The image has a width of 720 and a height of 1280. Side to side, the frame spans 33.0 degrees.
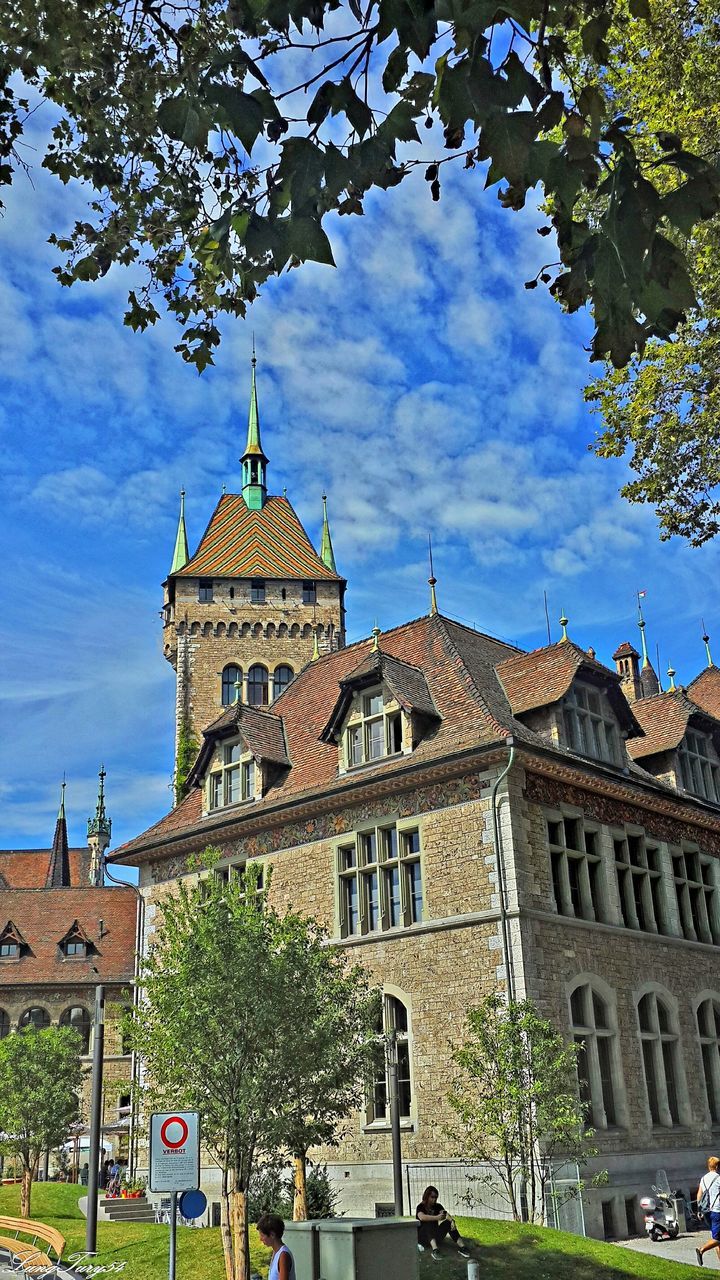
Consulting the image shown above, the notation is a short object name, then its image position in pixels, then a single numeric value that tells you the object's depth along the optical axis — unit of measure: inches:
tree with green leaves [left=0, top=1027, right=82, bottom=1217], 1298.0
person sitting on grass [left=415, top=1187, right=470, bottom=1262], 678.5
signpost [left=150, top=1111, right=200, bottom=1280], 523.2
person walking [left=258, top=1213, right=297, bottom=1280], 422.3
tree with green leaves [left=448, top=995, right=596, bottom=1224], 800.3
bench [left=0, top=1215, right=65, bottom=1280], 797.2
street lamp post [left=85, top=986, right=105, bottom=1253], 806.5
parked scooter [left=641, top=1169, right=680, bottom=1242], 861.2
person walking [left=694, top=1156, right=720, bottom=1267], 649.0
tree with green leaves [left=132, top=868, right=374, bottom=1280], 688.4
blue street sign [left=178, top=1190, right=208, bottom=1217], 557.6
